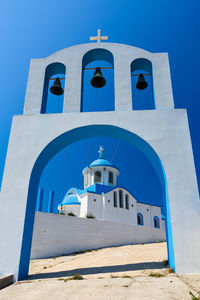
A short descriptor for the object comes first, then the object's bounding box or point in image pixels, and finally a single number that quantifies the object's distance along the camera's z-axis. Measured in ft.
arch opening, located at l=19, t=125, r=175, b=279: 14.79
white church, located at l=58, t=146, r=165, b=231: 62.18
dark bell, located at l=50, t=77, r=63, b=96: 21.39
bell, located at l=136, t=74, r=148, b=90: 21.44
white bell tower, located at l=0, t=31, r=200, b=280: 14.25
